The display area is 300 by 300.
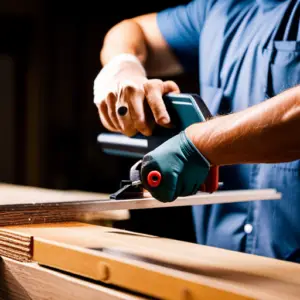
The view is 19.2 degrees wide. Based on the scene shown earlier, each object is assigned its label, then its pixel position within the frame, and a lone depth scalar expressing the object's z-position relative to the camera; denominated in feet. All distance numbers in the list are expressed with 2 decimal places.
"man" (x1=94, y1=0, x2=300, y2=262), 5.10
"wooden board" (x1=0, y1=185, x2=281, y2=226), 4.23
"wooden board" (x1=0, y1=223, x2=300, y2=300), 3.30
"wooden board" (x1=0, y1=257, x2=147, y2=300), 3.53
